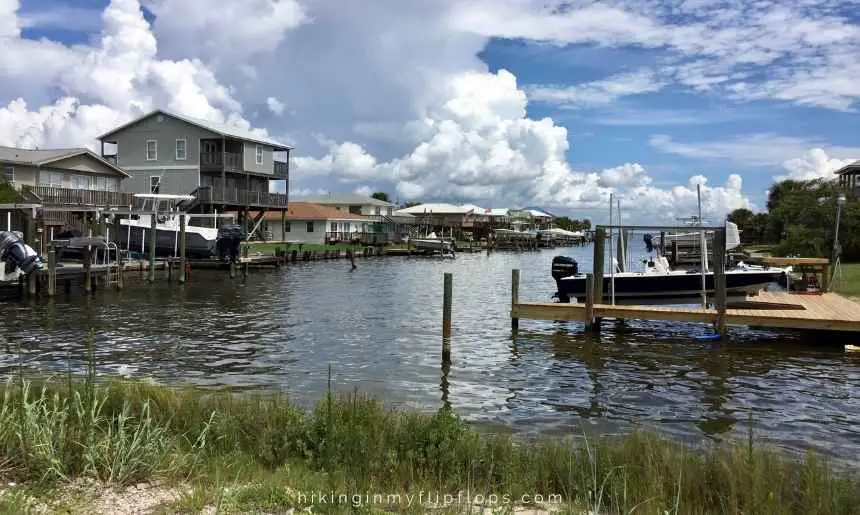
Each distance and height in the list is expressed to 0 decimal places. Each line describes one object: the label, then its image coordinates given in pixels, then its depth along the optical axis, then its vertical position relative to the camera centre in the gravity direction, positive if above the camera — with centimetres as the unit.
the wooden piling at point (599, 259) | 2108 -37
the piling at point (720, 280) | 1861 -83
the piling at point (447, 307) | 1786 -159
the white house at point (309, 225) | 8525 +208
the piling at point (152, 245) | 3712 -24
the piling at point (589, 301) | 1916 -147
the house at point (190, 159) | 5866 +689
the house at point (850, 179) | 5813 +628
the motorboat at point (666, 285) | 2389 -127
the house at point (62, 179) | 4616 +423
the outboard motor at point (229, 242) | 4331 -1
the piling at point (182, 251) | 3784 -52
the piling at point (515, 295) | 2077 -143
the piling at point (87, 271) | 3124 -134
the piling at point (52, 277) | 2911 -151
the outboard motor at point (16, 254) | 2827 -58
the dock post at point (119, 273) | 3341 -152
